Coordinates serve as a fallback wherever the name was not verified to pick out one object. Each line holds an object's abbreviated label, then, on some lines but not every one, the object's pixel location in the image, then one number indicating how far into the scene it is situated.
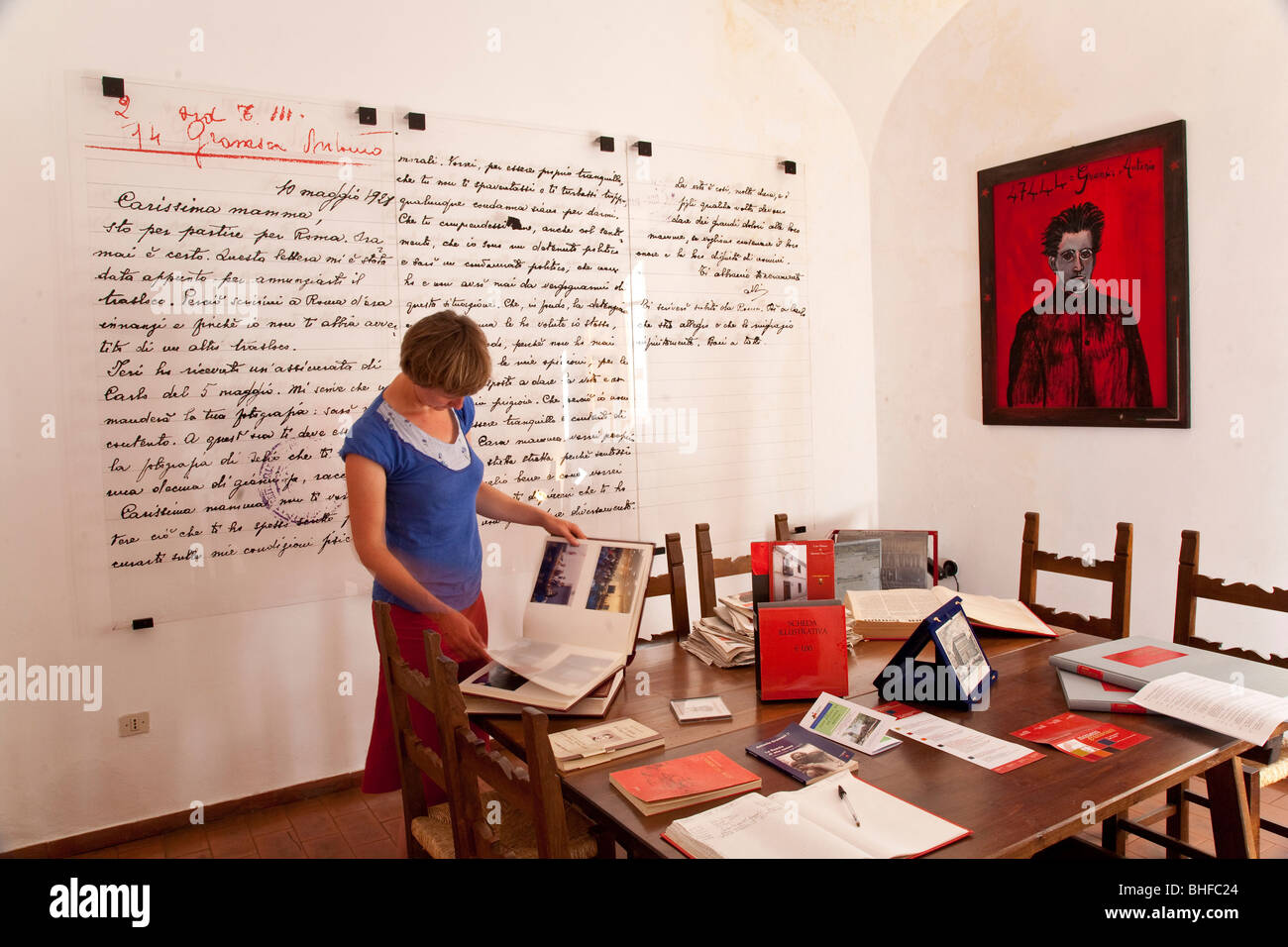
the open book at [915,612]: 2.41
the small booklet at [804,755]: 1.60
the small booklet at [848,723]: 1.73
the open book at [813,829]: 1.32
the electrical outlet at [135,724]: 2.89
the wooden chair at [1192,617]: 2.14
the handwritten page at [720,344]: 3.87
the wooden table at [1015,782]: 1.39
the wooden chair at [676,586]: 2.72
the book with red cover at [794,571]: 2.19
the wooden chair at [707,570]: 2.86
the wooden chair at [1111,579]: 2.57
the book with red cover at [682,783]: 1.49
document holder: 1.87
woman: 2.15
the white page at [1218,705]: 1.67
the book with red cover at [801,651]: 1.97
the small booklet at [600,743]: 1.68
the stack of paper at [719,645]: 2.27
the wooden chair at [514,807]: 1.35
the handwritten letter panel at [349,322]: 2.86
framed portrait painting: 3.25
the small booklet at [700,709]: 1.90
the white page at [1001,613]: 2.41
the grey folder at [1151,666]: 1.90
